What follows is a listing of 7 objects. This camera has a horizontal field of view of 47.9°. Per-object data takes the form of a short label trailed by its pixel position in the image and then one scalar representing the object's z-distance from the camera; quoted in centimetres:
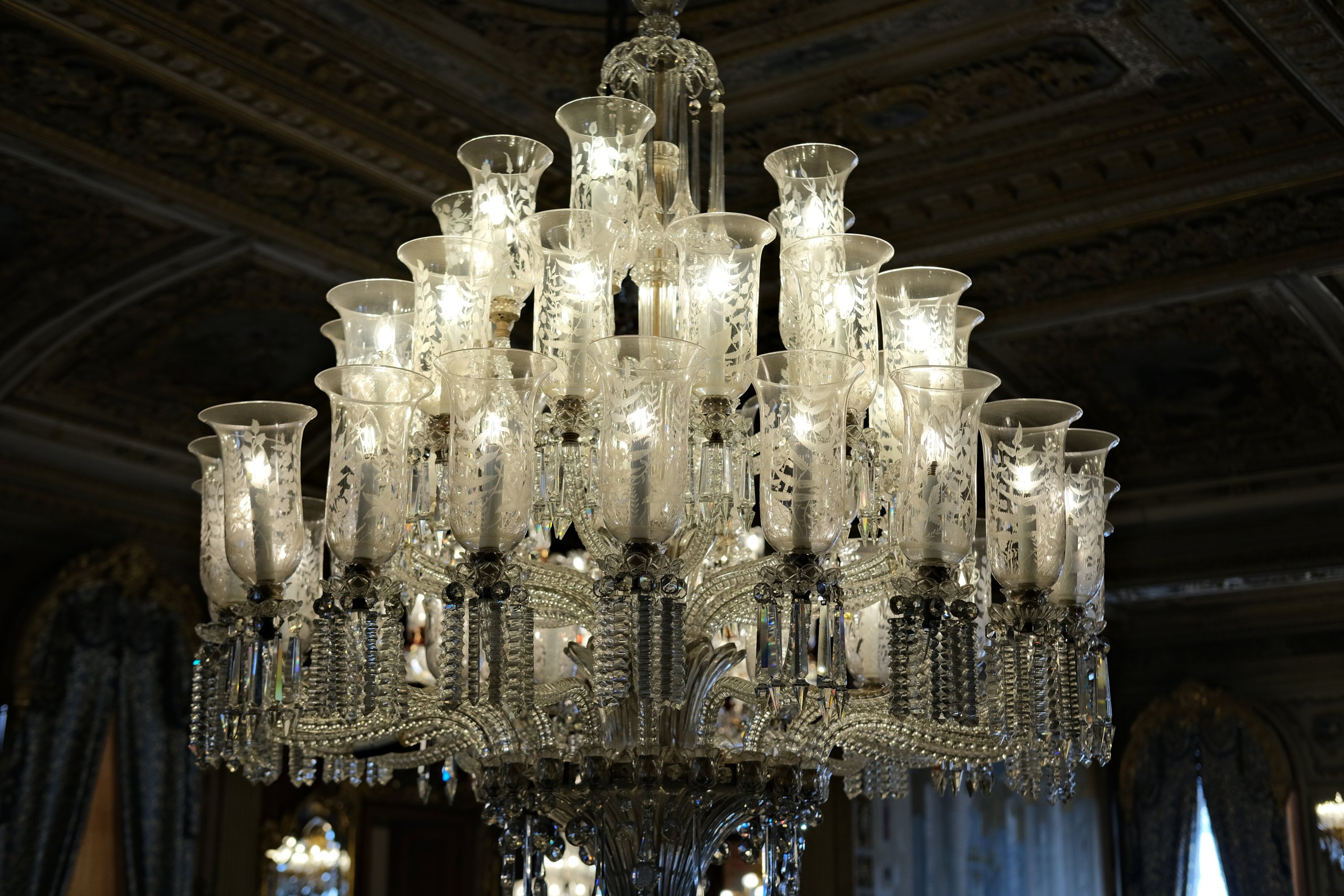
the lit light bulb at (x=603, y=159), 295
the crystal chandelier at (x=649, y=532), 246
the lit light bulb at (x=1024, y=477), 273
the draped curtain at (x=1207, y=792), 834
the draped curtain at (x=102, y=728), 648
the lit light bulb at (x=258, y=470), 271
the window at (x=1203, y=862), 856
